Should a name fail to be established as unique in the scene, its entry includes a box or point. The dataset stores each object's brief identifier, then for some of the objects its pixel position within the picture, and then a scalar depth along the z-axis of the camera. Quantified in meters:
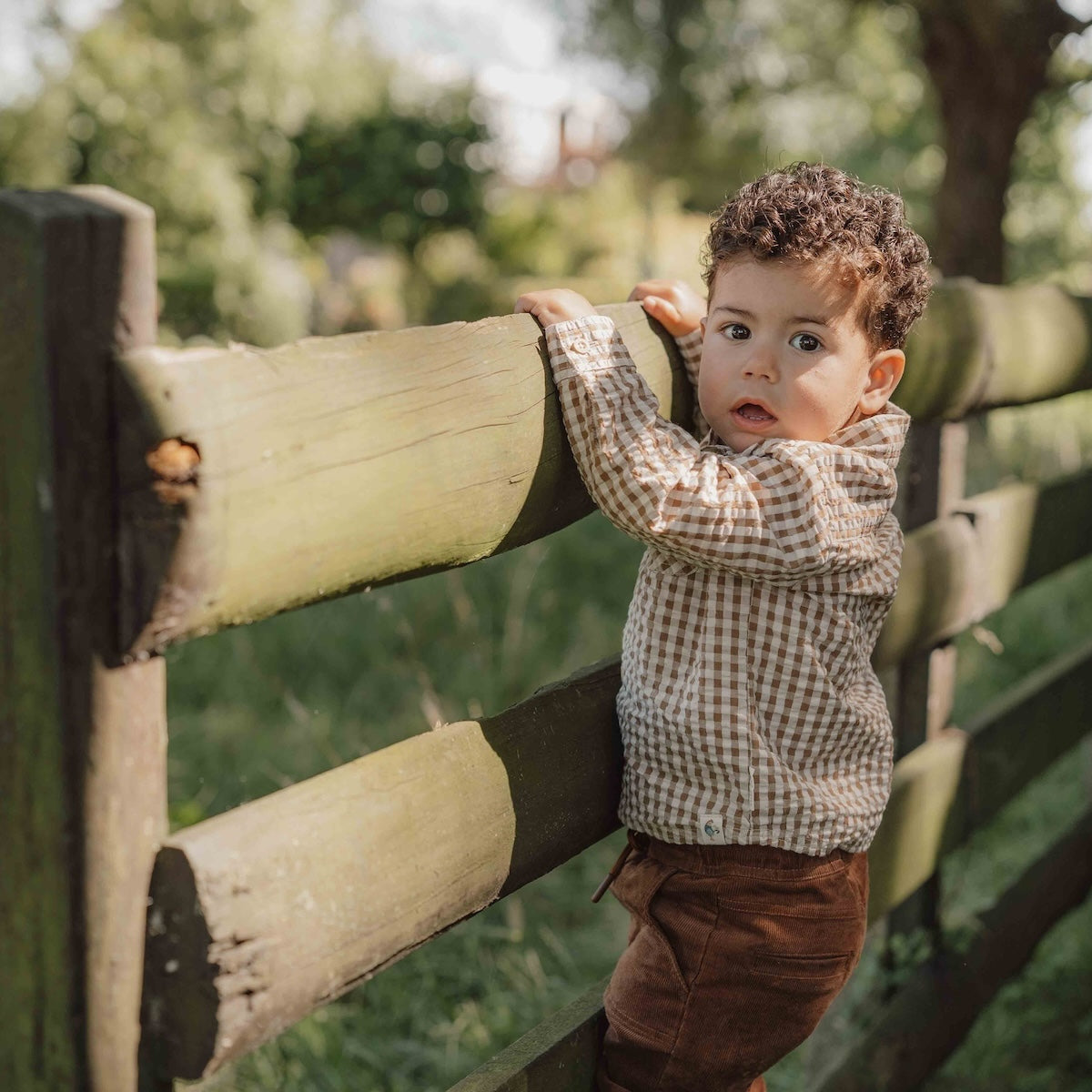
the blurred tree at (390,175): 16.53
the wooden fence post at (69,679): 0.96
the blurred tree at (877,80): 9.05
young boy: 1.58
